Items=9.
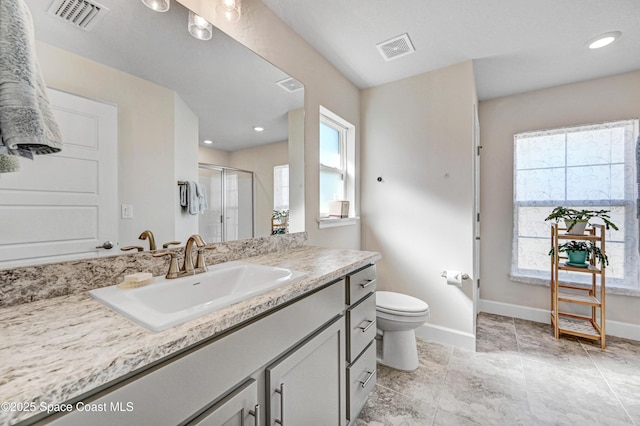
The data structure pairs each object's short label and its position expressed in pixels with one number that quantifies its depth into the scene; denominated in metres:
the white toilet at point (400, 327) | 1.80
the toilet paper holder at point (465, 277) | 2.17
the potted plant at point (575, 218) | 2.17
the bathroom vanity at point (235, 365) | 0.46
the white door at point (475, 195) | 2.21
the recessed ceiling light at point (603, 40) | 1.82
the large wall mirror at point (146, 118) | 0.81
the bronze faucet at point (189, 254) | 1.07
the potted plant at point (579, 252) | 2.23
